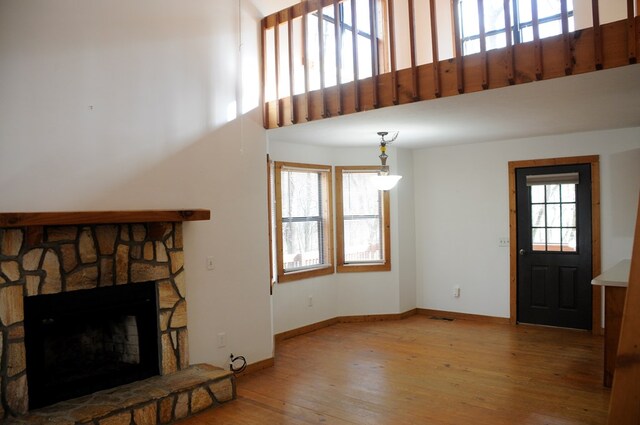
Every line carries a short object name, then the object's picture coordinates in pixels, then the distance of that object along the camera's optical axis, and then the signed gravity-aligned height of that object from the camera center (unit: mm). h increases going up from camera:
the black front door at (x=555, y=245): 5414 -477
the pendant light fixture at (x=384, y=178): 5039 +338
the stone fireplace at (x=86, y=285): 2938 -479
